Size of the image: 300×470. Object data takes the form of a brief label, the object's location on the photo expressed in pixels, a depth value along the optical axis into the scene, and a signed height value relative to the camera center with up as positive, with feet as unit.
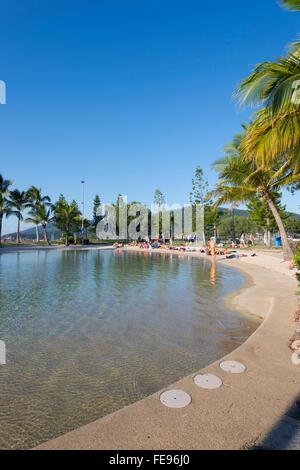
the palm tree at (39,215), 143.00 +13.95
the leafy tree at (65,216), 151.74 +14.55
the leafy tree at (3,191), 118.11 +23.51
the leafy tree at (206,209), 146.41 +17.76
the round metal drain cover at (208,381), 9.43 -5.74
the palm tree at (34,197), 140.06 +24.17
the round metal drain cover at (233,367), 10.64 -5.80
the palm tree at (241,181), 54.70 +13.16
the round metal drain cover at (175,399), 8.34 -5.69
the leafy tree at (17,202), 130.93 +20.30
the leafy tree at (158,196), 197.90 +34.38
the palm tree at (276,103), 16.02 +9.24
